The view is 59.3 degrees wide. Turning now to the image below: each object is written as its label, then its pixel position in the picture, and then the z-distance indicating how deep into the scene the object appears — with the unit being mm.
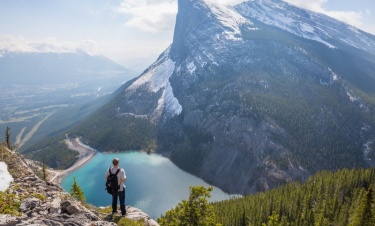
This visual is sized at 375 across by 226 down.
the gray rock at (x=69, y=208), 26630
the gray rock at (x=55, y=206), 26227
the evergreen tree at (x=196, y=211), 38594
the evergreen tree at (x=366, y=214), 66969
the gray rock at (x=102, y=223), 26422
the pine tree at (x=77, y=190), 52200
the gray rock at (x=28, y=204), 25856
